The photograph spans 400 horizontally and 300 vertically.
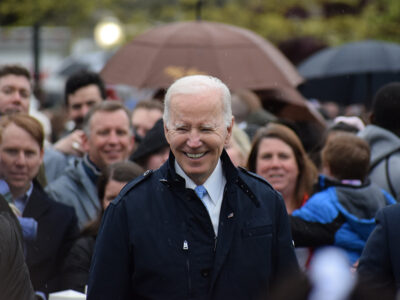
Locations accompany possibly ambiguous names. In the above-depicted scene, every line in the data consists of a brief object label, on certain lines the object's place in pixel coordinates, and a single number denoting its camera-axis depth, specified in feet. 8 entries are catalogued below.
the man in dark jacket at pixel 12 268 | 23.47
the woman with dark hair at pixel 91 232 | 32.09
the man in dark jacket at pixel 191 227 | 20.13
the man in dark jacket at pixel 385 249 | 24.11
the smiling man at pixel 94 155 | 38.47
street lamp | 149.18
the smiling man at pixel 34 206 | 32.68
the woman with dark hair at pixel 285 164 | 37.42
